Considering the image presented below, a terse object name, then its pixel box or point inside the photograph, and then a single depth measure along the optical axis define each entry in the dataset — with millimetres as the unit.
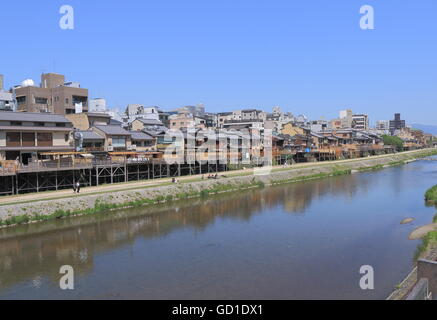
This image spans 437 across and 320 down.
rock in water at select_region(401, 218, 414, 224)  29373
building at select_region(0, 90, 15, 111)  51162
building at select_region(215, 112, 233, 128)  120969
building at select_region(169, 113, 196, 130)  85625
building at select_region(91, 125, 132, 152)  48281
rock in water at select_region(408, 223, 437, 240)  24495
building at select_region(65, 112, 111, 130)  53344
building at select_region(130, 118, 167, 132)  68812
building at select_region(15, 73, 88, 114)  60188
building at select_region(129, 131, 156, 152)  53312
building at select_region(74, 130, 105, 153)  45781
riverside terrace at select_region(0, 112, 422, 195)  36031
